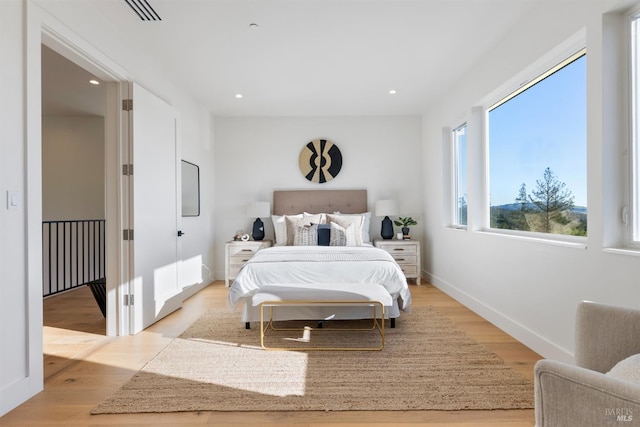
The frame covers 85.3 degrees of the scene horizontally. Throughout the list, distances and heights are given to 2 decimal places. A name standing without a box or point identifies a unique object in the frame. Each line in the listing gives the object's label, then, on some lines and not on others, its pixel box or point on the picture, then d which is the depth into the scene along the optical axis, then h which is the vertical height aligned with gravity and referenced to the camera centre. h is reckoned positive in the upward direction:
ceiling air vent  2.47 +1.53
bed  3.17 -0.56
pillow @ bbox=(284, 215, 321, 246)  4.92 -0.13
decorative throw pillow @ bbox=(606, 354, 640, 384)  1.07 -0.50
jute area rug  1.93 -1.06
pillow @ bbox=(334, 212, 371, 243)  5.25 -0.20
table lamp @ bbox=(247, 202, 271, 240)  5.29 +0.02
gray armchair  0.90 -0.50
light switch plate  1.90 +0.08
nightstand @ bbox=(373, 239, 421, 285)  5.16 -0.60
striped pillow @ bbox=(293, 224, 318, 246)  4.69 -0.30
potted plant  5.41 -0.15
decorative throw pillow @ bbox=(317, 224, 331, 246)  4.77 -0.31
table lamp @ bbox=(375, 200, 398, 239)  5.29 +0.02
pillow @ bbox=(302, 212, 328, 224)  5.11 -0.05
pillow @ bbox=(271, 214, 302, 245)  5.13 -0.24
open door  3.14 +0.05
